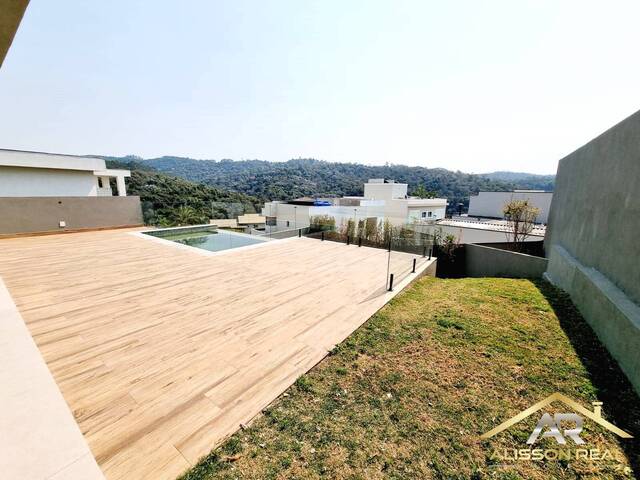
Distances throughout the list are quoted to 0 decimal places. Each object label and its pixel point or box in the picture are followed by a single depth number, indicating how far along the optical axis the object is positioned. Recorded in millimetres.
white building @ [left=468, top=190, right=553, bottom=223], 18703
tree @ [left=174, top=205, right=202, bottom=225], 12688
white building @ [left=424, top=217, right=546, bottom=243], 10625
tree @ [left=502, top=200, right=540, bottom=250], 8023
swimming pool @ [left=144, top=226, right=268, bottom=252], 8281
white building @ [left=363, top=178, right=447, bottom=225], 21578
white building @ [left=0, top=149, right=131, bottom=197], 11156
